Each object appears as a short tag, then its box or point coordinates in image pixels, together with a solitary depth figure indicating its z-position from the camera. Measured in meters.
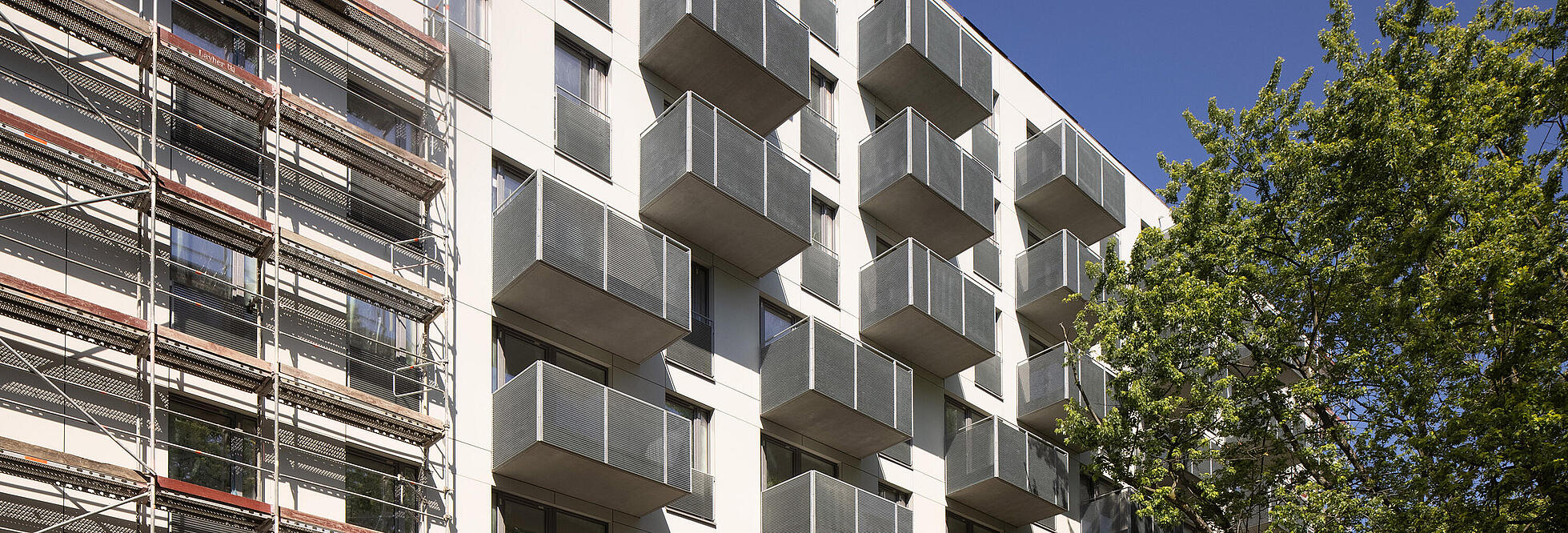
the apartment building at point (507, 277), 15.53
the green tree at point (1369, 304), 21.89
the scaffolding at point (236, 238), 14.90
